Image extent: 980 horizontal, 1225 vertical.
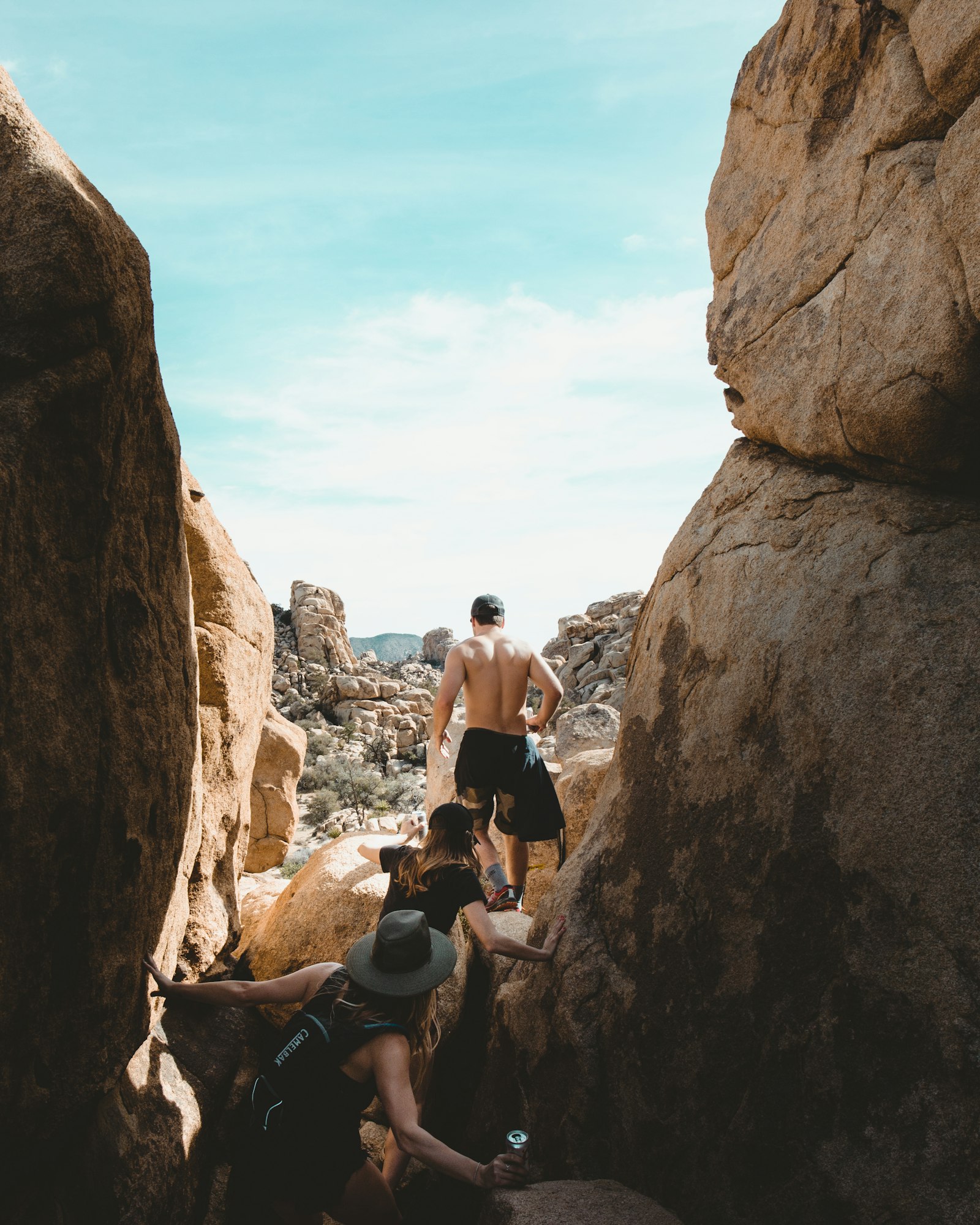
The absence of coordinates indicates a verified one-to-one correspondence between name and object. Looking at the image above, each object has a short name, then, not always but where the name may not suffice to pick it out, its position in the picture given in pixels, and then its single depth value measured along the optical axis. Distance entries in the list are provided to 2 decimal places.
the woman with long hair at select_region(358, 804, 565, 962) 4.21
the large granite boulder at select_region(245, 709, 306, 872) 13.78
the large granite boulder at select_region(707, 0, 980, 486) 2.83
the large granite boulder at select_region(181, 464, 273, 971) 4.79
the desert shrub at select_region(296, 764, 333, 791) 27.69
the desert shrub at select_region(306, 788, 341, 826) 24.02
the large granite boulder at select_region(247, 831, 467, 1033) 5.25
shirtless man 5.66
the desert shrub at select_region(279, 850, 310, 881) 13.68
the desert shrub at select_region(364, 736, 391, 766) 33.03
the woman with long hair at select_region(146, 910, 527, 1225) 3.07
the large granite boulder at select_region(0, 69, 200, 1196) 2.61
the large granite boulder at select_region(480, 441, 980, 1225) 2.61
